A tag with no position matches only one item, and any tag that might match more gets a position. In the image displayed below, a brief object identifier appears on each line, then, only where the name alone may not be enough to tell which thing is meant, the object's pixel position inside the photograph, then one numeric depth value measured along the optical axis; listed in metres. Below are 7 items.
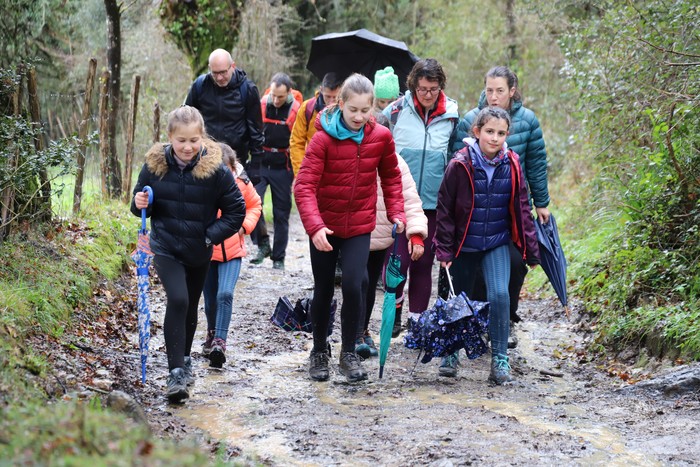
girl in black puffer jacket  11.45
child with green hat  16.09
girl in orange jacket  13.41
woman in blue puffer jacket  14.16
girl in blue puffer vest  12.95
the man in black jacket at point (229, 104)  19.54
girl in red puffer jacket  12.08
